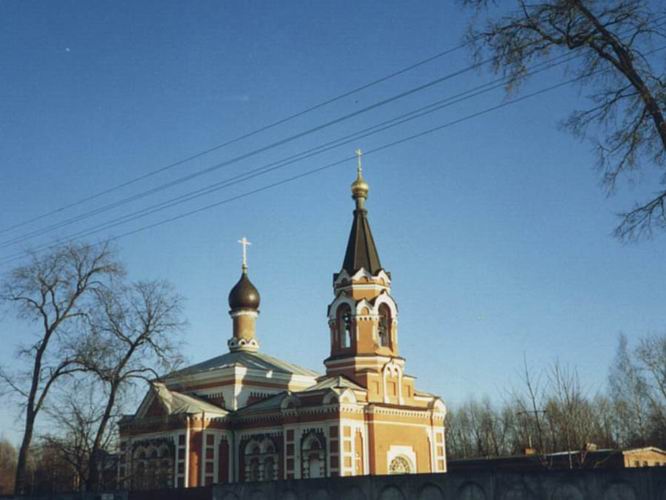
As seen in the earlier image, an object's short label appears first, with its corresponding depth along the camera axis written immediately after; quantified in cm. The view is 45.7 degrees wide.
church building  3319
